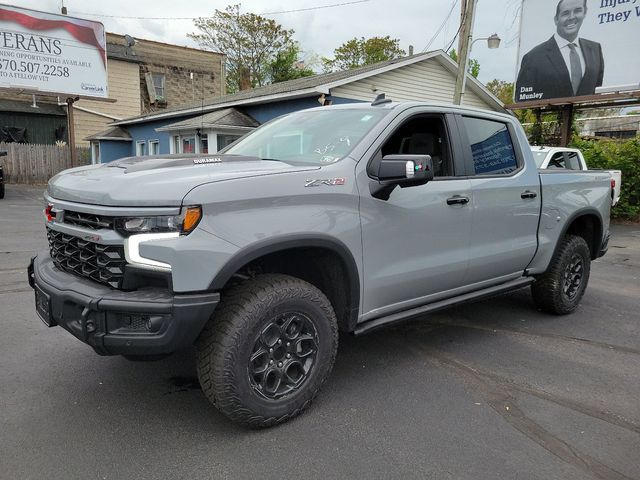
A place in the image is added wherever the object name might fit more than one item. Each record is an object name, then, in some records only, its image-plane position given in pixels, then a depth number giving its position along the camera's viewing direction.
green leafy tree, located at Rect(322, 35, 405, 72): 45.34
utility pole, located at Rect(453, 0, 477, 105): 13.51
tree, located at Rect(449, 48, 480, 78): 34.57
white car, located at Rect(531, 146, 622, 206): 10.26
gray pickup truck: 2.54
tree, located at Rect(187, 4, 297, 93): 39.97
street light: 17.23
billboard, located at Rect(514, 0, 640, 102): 14.37
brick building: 27.11
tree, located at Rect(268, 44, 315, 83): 40.65
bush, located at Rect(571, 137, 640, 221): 13.52
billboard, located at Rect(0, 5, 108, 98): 19.16
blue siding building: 16.14
